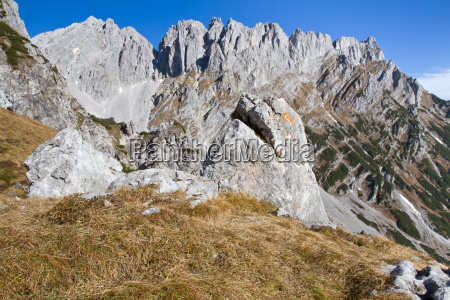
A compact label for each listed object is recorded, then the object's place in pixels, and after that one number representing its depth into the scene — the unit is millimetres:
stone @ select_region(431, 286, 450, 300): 4359
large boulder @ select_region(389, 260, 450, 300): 4535
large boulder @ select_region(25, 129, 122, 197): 13062
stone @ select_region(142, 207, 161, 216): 6380
